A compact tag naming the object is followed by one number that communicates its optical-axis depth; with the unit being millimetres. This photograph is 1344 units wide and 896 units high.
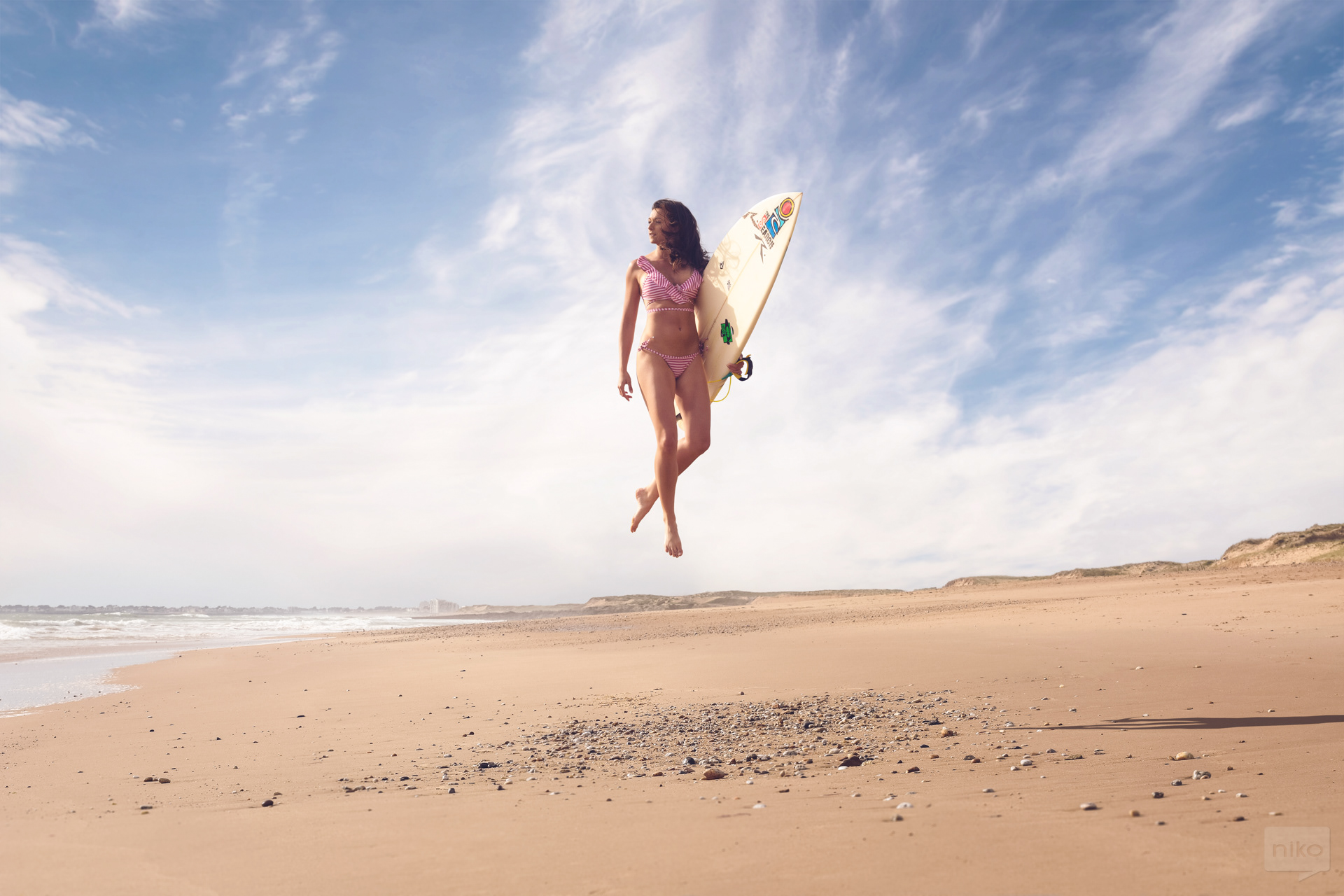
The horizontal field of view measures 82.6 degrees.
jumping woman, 5402
